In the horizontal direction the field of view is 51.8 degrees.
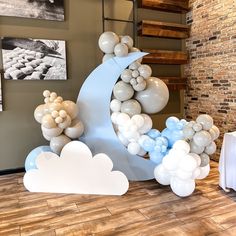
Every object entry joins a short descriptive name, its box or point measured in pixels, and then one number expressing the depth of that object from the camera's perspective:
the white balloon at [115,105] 3.02
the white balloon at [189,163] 2.53
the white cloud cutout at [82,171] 2.82
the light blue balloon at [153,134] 2.91
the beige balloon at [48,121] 2.79
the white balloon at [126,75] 2.94
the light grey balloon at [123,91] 2.93
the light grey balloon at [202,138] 2.57
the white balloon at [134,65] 2.96
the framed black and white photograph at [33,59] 3.37
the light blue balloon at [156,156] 2.80
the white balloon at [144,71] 2.91
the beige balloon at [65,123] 2.87
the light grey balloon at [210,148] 2.69
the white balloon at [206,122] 2.61
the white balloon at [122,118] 2.90
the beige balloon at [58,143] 2.95
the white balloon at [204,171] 2.82
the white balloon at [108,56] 3.07
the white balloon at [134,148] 2.93
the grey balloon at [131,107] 2.93
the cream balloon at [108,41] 2.97
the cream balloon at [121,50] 2.91
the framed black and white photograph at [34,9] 3.30
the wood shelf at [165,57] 4.16
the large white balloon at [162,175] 2.81
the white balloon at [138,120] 2.84
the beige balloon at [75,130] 2.99
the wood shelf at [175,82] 4.33
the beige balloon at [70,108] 2.92
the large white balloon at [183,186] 2.66
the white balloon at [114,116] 3.01
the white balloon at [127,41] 3.00
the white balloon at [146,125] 2.92
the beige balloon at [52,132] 2.88
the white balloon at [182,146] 2.58
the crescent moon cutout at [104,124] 3.06
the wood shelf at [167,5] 4.08
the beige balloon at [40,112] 2.89
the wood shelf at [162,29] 4.07
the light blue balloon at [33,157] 3.04
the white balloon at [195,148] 2.63
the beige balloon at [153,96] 2.99
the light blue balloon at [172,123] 2.82
